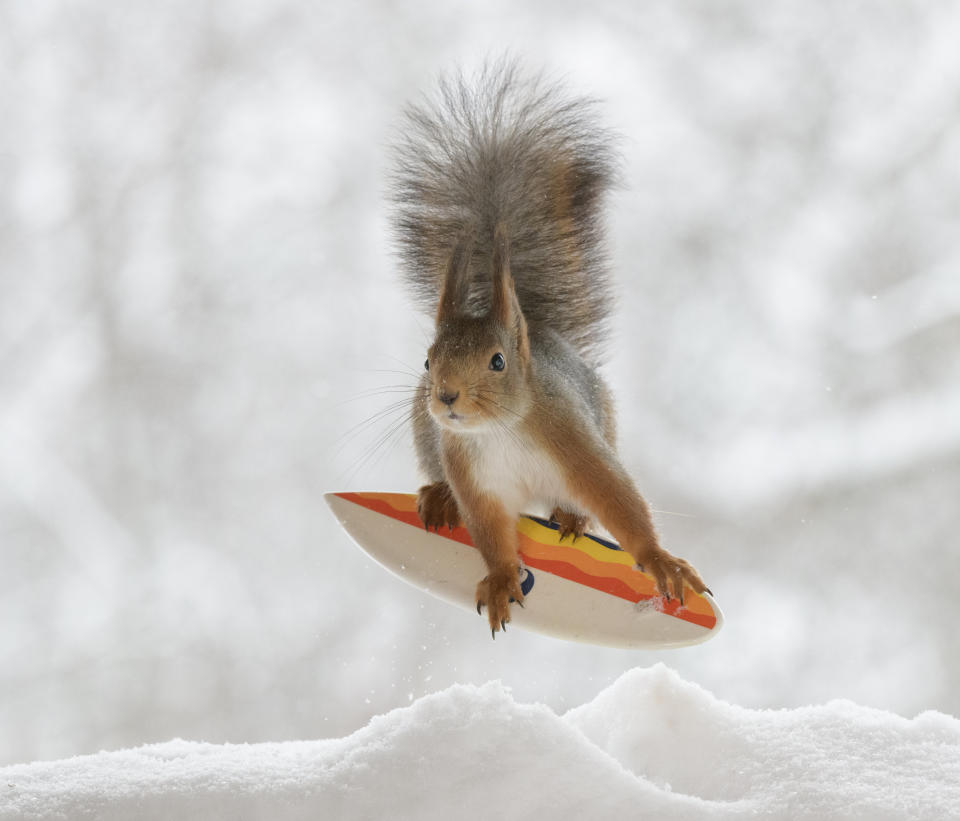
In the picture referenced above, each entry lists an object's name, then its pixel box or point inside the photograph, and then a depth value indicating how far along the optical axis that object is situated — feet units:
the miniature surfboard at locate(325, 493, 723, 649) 11.90
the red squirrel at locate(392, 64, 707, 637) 11.86
